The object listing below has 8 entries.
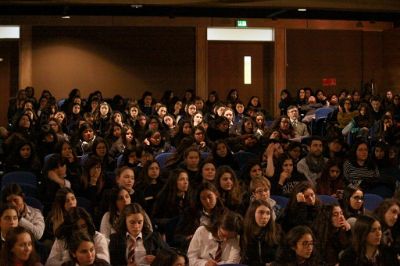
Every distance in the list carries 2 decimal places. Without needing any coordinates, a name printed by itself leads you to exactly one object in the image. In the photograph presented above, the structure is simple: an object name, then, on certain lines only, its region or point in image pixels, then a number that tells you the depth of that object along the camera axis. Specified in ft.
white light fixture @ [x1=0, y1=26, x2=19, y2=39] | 56.85
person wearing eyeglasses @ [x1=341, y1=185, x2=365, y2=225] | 23.39
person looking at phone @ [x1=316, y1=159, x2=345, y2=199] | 28.91
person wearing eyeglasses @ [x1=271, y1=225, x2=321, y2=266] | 18.49
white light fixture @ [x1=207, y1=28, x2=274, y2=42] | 59.36
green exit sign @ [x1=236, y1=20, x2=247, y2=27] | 58.80
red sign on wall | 61.31
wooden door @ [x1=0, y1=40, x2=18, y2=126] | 56.85
